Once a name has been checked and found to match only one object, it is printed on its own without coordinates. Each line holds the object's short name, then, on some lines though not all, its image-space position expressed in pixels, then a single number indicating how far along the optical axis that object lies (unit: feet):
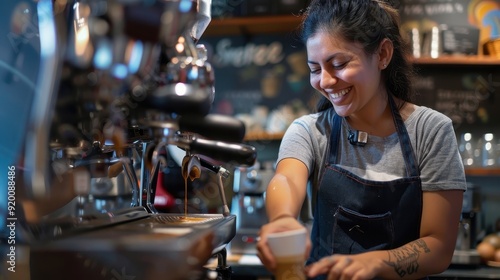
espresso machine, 2.35
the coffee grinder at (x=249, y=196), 8.74
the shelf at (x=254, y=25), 9.98
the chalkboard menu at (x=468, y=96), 10.49
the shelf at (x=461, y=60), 9.80
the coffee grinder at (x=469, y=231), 8.46
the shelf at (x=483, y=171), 9.41
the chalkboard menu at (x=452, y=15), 10.59
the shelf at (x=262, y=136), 9.80
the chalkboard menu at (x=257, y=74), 10.84
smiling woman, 4.18
